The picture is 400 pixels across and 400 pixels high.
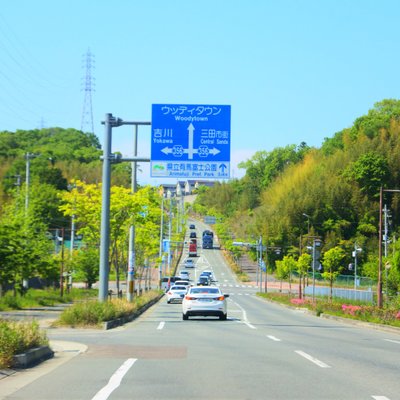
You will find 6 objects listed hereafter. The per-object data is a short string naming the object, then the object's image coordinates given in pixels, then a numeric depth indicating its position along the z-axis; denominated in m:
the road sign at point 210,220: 167.73
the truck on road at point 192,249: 131.12
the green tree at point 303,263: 71.21
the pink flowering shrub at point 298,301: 50.39
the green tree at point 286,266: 79.25
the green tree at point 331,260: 68.19
